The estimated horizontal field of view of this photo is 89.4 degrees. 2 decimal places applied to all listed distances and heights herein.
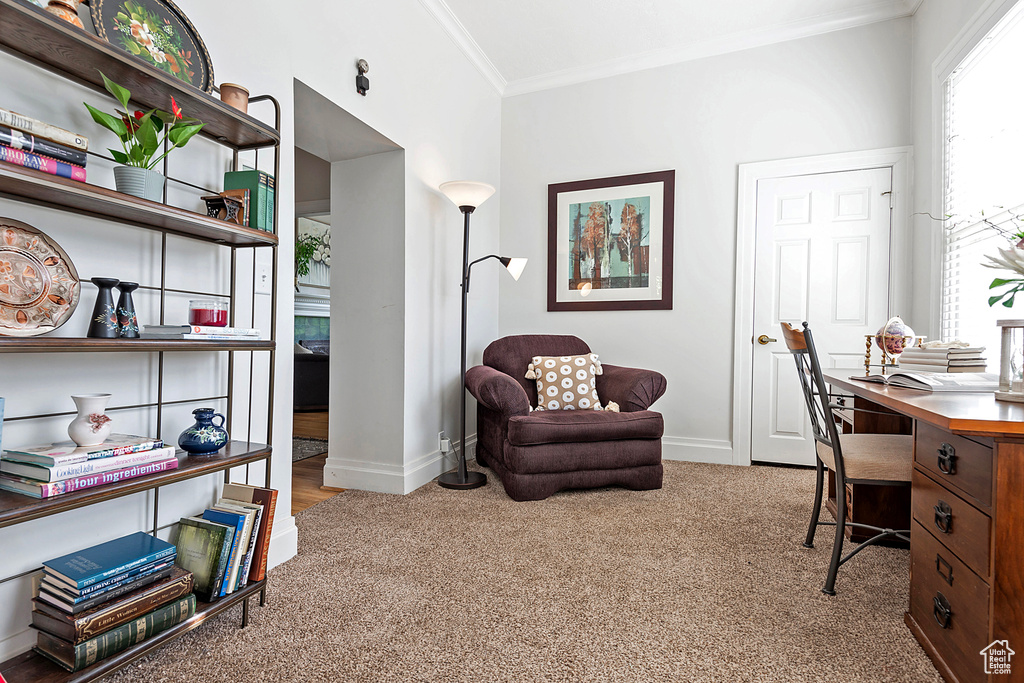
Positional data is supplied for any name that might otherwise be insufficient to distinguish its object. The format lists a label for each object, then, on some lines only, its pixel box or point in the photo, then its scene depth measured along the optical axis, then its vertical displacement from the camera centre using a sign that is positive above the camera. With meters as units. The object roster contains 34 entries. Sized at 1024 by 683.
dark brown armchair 2.70 -0.56
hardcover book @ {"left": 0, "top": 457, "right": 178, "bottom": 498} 1.09 -0.34
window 2.22 +0.82
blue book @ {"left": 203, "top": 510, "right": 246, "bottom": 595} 1.46 -0.56
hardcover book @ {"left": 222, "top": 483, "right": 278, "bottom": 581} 1.55 -0.58
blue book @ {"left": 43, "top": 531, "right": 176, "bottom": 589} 1.19 -0.56
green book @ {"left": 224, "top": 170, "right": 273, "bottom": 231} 1.61 +0.45
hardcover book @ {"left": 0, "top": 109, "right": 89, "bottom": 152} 1.00 +0.41
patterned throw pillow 3.24 -0.28
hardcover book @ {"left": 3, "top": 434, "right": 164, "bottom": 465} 1.13 -0.28
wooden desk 1.04 -0.42
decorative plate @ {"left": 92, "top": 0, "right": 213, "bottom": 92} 1.34 +0.82
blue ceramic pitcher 1.46 -0.30
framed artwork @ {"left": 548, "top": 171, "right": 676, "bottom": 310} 3.70 +0.70
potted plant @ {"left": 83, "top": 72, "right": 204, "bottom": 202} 1.27 +0.49
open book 1.53 -0.11
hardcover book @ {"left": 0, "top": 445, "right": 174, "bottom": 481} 1.11 -0.31
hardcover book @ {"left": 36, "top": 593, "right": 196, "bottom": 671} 1.13 -0.72
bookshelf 1.06 +0.30
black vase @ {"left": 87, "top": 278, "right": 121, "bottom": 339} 1.24 +0.04
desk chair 1.66 -0.38
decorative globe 2.17 +0.03
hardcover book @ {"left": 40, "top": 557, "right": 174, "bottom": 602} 1.16 -0.60
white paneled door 3.27 +0.41
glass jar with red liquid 1.47 +0.05
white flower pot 1.27 +0.37
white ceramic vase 1.23 -0.22
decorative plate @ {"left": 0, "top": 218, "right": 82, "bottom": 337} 1.12 +0.10
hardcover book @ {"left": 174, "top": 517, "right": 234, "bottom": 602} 1.43 -0.63
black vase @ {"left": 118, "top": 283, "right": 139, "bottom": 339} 1.29 +0.04
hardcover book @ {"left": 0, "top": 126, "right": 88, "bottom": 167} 1.00 +0.37
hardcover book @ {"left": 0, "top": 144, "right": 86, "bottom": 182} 1.00 +0.34
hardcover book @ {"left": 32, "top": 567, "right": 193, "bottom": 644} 1.14 -0.66
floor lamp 2.93 +0.47
